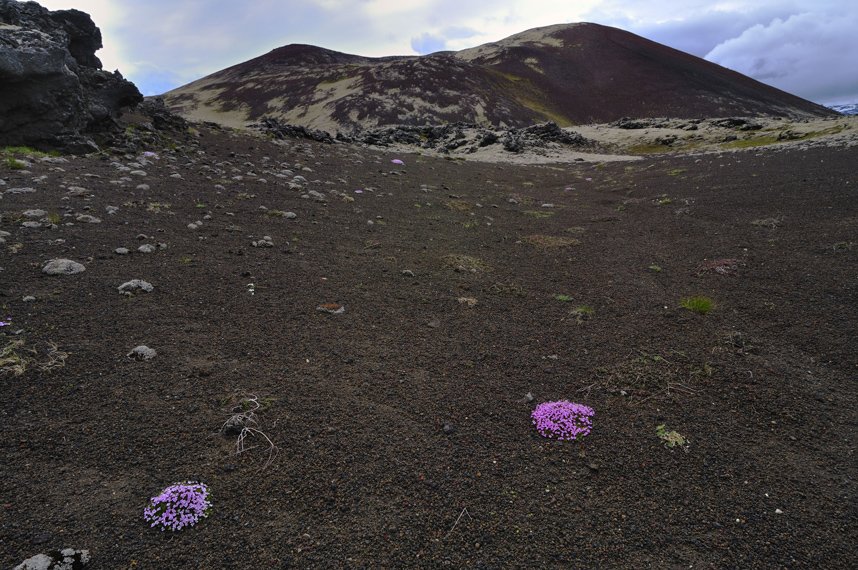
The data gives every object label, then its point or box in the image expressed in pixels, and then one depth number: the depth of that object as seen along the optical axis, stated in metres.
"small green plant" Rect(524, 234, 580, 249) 9.50
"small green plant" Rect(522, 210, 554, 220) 12.55
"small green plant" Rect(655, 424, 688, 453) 3.49
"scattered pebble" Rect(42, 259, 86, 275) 5.24
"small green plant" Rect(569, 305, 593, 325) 5.82
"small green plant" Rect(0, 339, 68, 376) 3.52
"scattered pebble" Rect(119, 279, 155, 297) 5.11
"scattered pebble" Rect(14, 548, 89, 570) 2.17
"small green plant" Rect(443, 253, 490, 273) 7.65
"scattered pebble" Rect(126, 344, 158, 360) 3.99
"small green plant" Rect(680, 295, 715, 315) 5.71
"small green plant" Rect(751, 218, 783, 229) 9.36
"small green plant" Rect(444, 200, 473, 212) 12.87
